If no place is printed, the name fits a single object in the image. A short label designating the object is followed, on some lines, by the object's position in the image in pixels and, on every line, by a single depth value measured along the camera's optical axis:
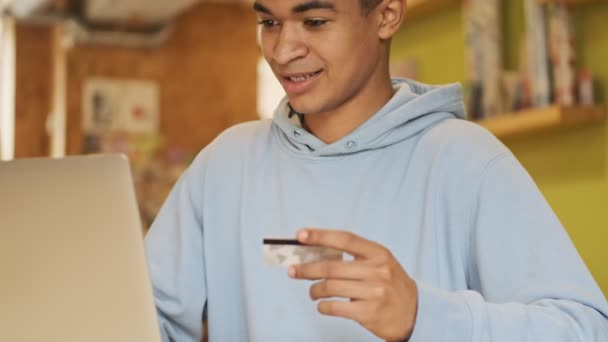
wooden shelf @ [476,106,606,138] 2.63
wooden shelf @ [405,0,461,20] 3.36
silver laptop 0.92
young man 1.06
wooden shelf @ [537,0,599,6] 2.66
